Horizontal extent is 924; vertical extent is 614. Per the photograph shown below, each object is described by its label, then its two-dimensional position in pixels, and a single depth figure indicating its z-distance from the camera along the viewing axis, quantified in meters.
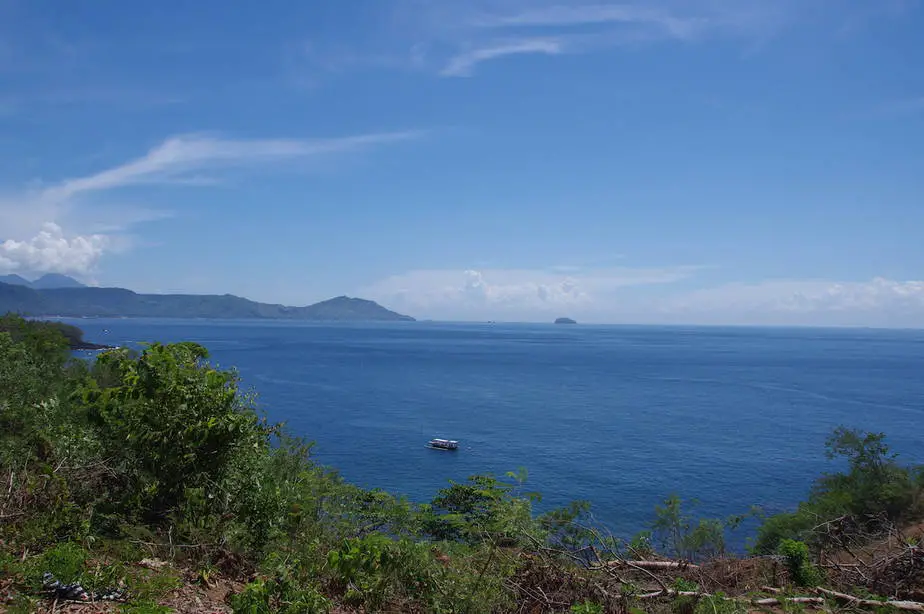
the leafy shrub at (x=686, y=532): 22.52
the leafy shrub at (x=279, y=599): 5.80
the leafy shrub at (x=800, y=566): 9.87
